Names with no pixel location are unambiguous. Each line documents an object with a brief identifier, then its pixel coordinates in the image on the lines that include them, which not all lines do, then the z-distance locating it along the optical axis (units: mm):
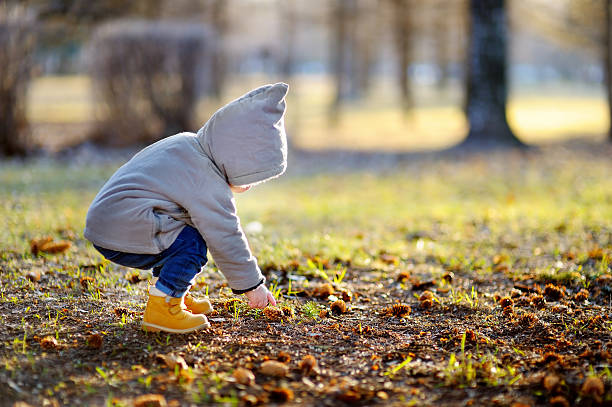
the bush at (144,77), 11055
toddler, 2807
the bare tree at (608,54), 13555
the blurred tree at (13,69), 9352
